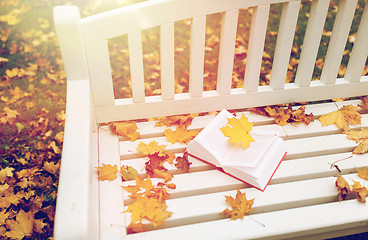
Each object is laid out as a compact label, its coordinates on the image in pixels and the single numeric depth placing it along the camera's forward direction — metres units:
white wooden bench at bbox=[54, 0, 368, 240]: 1.32
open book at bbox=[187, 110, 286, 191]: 1.48
